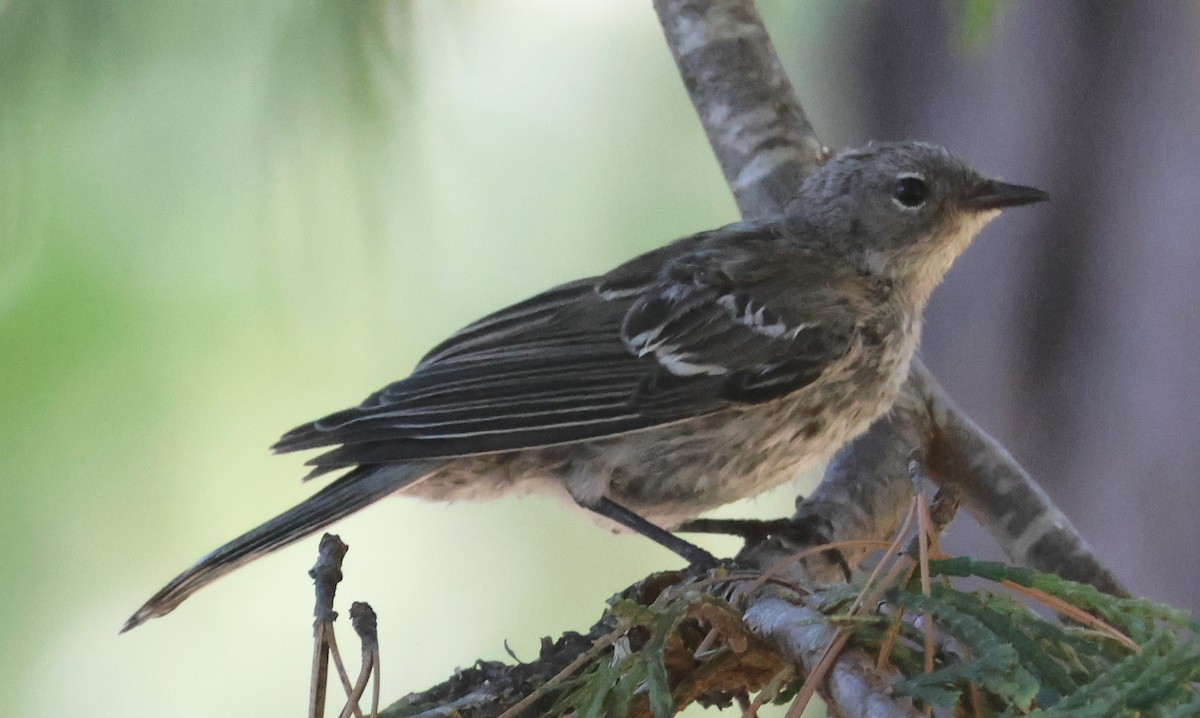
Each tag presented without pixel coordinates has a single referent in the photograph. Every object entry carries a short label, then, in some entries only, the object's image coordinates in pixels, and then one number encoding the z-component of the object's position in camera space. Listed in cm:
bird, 248
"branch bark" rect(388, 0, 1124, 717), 250
